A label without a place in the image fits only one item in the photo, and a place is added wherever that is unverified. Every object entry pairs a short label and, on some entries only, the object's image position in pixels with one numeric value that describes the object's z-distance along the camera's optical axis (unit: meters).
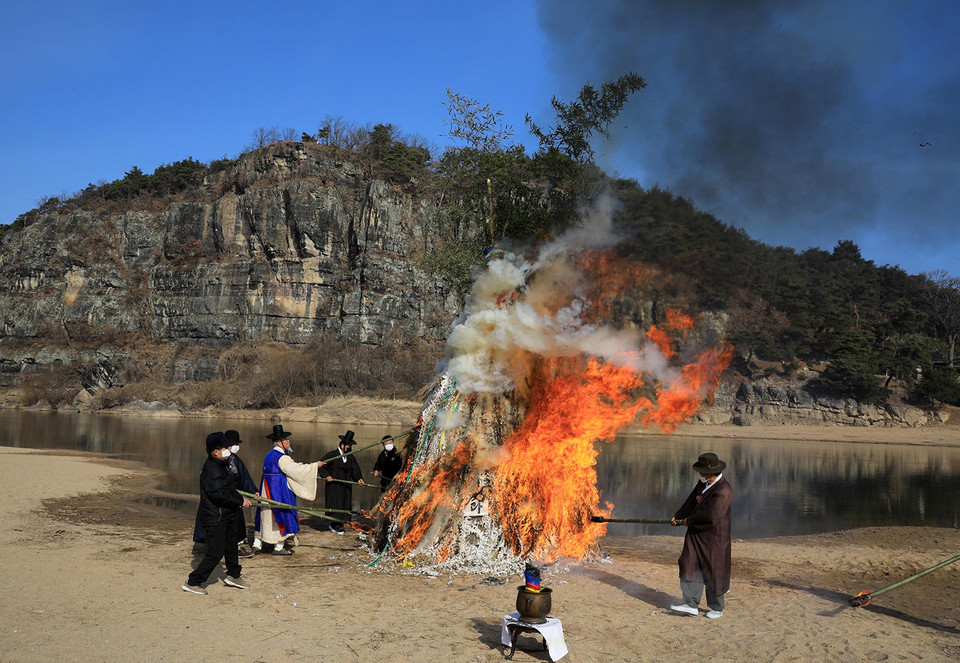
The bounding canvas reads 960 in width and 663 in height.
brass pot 6.54
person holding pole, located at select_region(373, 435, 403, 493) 12.87
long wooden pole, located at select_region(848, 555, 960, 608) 8.39
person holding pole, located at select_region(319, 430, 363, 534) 13.32
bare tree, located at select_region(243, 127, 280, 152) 83.50
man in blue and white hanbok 10.82
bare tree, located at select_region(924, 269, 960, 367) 65.00
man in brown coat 8.20
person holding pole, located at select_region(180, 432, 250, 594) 8.27
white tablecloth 6.39
